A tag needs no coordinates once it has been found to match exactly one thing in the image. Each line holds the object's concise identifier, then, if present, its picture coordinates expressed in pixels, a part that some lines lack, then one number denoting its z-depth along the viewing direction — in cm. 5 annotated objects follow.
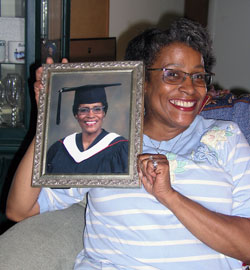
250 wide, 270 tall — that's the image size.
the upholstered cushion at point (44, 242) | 111
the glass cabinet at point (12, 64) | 204
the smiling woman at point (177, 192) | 106
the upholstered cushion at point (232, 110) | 141
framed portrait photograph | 102
